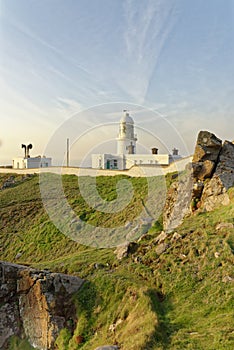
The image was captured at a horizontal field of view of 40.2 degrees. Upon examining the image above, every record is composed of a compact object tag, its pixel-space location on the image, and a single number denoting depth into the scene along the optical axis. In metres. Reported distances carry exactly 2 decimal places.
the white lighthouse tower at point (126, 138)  51.28
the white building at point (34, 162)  57.41
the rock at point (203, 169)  16.77
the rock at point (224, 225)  11.84
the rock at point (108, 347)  7.70
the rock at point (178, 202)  16.52
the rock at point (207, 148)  17.28
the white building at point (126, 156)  43.69
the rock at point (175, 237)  11.84
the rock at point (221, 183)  15.09
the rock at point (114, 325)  8.77
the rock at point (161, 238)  12.20
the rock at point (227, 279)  9.25
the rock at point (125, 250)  12.10
